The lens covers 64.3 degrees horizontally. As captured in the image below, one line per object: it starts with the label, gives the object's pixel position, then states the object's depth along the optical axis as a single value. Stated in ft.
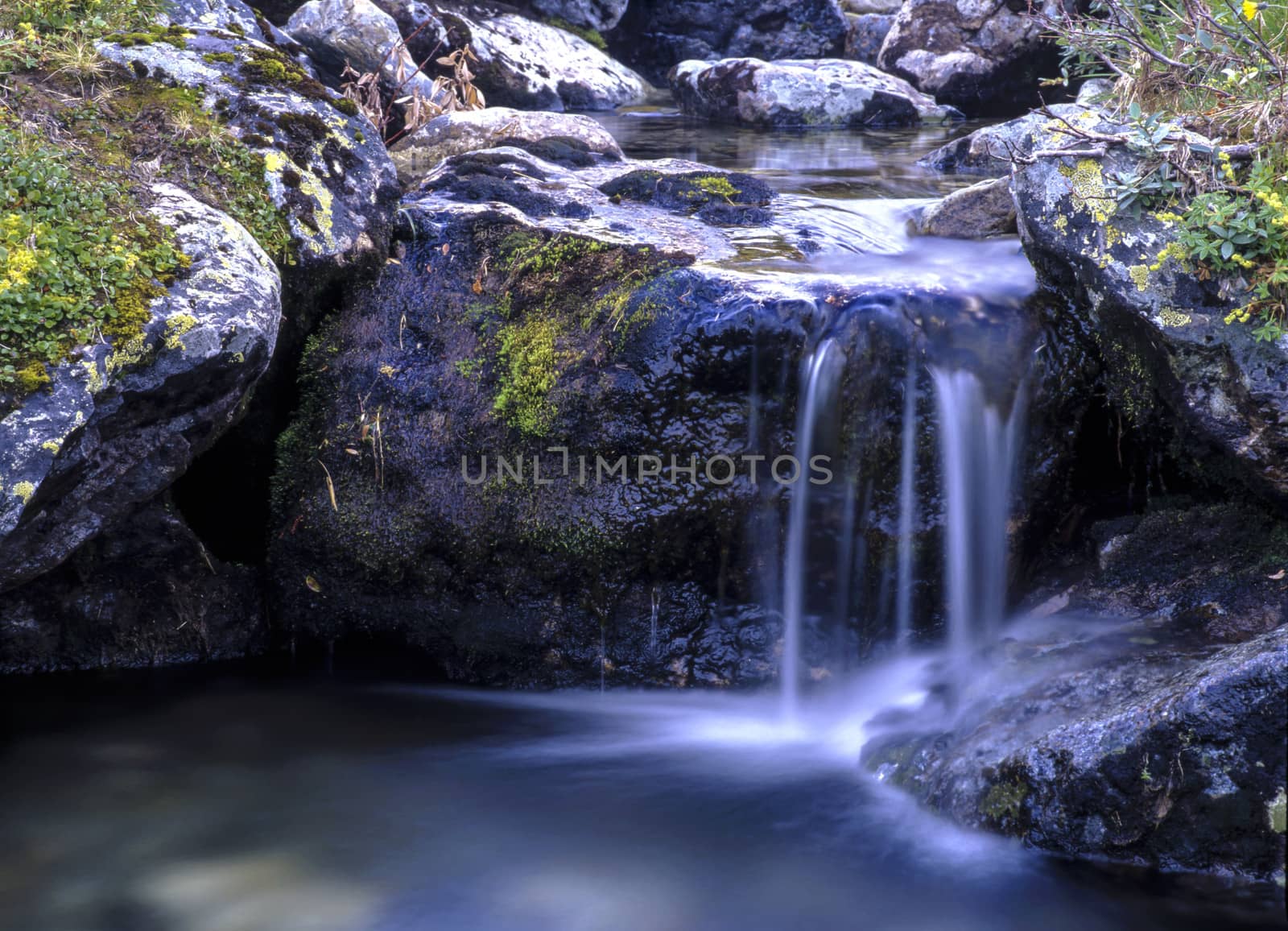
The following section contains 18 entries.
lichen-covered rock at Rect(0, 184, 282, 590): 12.03
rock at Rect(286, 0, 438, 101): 34.68
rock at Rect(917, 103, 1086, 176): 28.58
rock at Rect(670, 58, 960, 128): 42.96
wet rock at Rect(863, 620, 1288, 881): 10.43
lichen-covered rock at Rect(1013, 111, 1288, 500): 13.08
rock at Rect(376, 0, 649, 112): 43.65
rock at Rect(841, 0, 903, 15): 69.46
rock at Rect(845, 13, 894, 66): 61.52
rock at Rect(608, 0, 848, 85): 63.21
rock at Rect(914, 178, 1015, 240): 19.88
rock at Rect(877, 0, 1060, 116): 47.47
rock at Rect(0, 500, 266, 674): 16.05
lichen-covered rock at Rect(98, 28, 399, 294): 16.31
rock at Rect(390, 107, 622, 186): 24.25
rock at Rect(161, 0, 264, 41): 18.74
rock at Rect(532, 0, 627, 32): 57.36
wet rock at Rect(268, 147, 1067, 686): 15.23
